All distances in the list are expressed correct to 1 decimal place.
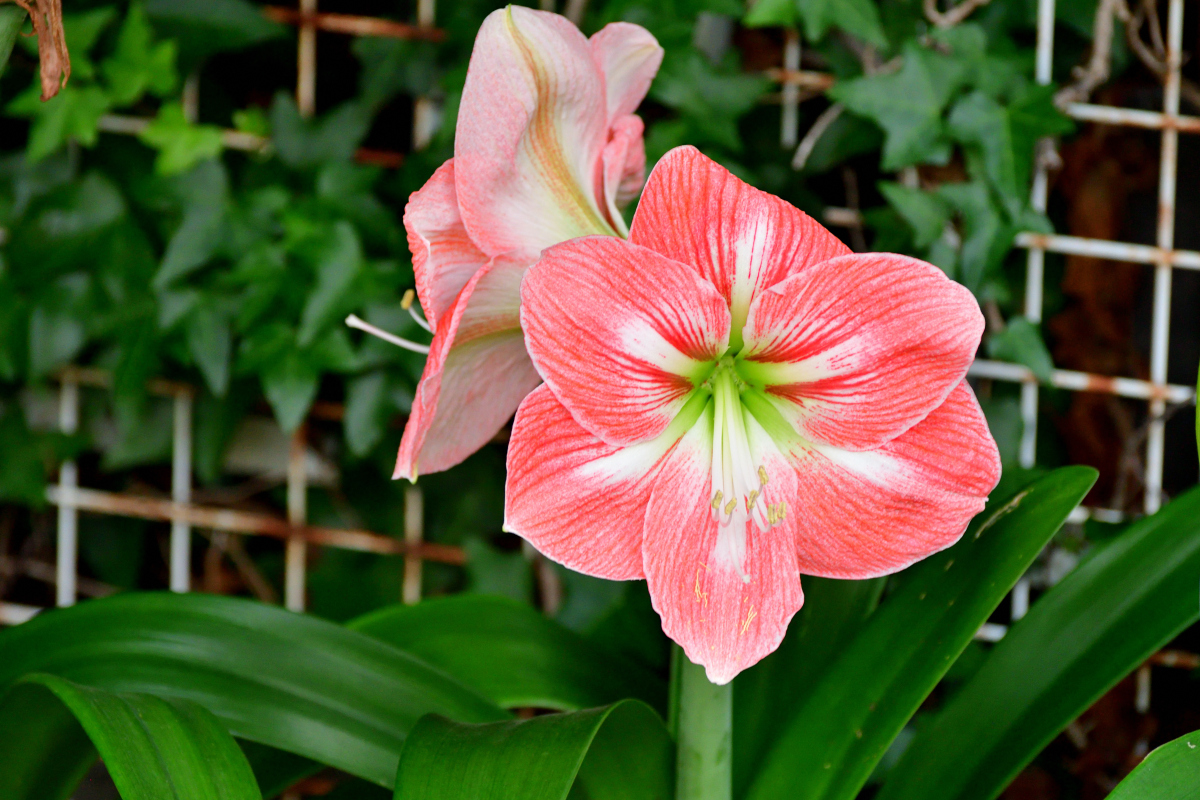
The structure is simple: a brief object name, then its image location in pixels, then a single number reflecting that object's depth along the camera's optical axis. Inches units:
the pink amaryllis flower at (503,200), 63.5
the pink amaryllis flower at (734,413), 62.0
